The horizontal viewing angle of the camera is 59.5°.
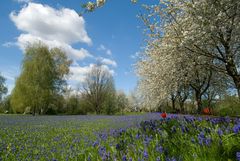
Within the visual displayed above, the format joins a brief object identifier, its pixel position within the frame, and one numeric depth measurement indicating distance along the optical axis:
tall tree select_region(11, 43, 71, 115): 31.45
